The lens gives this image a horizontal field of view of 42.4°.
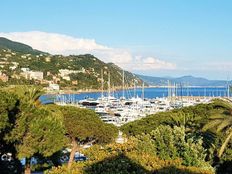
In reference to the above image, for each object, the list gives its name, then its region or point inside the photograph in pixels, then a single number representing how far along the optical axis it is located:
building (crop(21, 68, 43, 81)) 114.71
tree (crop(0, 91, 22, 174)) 14.18
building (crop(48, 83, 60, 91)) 109.65
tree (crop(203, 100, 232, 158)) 14.37
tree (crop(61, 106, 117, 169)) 20.25
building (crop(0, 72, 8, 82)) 102.26
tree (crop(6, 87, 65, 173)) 14.65
